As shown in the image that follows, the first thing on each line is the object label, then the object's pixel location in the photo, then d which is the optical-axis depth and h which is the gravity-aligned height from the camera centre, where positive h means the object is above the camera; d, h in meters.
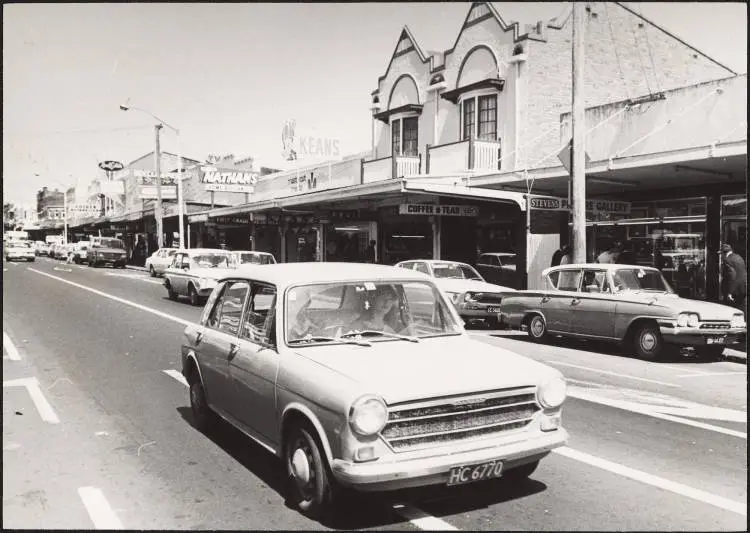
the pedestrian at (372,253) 26.94 +0.07
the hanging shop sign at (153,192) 50.21 +4.92
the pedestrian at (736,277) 13.80 -0.52
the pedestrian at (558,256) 16.92 -0.07
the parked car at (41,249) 84.05 +0.98
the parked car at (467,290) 14.84 -0.82
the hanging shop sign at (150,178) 52.78 +6.85
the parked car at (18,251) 56.91 +0.50
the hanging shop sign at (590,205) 17.13 +1.28
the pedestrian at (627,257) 17.83 -0.10
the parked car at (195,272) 18.55 -0.47
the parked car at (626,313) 10.60 -1.02
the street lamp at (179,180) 35.78 +4.11
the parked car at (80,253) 53.13 +0.27
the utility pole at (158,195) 39.56 +3.68
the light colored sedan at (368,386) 4.04 -0.87
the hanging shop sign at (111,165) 80.56 +11.04
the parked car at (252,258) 19.97 -0.07
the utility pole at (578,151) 14.04 +2.18
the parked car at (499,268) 21.17 -0.45
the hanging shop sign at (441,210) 21.16 +1.45
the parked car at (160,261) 34.22 -0.26
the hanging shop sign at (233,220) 36.75 +1.97
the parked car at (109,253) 45.31 +0.22
